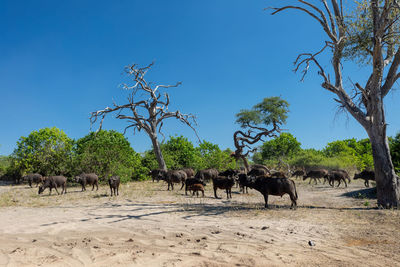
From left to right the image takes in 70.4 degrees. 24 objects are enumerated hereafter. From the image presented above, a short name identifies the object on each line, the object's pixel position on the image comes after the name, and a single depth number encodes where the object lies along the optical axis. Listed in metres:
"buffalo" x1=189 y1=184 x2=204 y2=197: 15.06
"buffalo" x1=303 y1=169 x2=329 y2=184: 22.34
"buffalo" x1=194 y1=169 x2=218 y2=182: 21.13
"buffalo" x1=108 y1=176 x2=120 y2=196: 16.23
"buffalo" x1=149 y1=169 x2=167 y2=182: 25.80
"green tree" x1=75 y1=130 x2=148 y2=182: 25.92
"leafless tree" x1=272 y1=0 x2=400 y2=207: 11.59
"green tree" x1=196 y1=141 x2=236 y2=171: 28.33
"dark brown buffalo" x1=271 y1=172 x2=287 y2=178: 15.81
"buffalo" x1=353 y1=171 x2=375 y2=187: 19.17
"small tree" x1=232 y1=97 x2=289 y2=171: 39.97
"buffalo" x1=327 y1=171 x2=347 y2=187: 19.43
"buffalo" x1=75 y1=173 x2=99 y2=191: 19.00
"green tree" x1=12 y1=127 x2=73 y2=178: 30.09
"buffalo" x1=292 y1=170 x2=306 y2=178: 27.37
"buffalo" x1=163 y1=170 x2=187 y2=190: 19.17
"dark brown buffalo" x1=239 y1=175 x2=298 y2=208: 11.11
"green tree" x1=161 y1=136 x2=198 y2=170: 32.47
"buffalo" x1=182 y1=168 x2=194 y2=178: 24.61
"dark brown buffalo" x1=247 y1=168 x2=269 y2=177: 19.50
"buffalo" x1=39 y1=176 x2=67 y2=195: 17.51
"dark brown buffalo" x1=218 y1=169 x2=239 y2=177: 17.40
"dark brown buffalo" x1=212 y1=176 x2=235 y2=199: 14.45
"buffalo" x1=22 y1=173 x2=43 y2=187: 25.09
